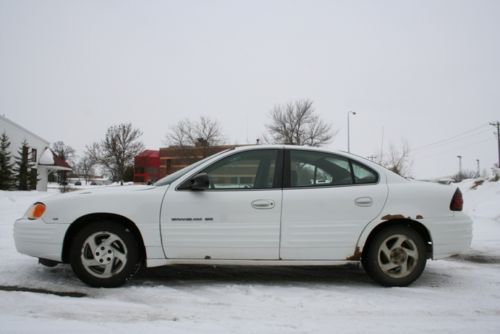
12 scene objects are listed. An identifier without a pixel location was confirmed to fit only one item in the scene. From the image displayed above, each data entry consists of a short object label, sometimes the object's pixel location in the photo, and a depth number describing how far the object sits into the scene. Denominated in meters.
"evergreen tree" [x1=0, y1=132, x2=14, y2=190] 35.62
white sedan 4.03
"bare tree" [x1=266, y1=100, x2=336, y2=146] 44.75
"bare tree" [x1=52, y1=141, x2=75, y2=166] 91.56
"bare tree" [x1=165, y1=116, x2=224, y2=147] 46.00
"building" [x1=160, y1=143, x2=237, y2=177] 44.44
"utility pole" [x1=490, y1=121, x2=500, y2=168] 50.25
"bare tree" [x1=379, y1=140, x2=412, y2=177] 33.44
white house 40.47
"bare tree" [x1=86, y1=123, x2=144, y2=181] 51.94
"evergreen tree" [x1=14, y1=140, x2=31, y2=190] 38.41
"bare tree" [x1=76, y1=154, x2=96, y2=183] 87.20
